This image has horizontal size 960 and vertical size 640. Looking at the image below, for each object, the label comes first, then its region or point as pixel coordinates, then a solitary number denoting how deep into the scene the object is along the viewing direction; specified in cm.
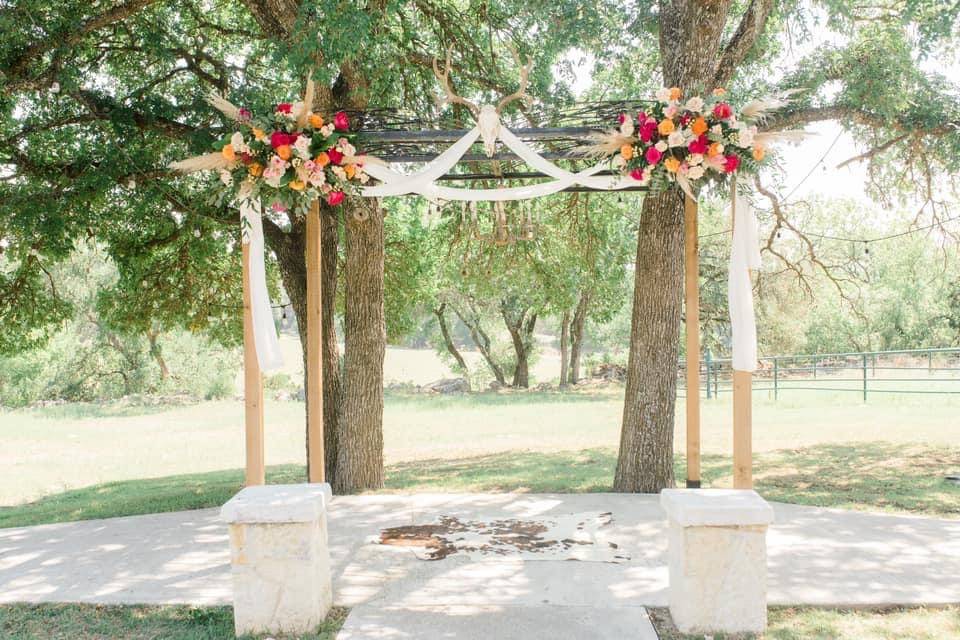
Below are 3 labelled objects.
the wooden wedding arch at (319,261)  500
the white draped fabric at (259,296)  505
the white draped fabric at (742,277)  503
